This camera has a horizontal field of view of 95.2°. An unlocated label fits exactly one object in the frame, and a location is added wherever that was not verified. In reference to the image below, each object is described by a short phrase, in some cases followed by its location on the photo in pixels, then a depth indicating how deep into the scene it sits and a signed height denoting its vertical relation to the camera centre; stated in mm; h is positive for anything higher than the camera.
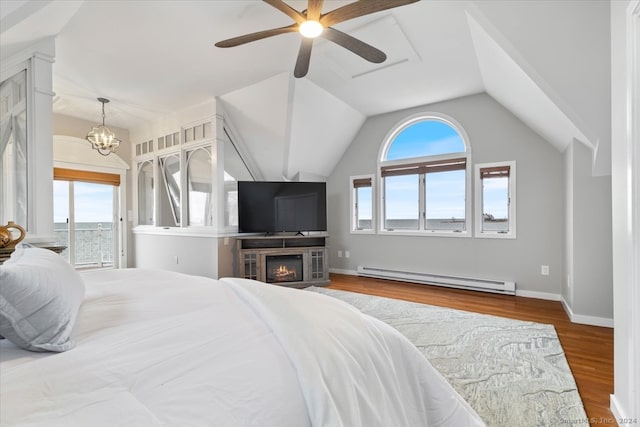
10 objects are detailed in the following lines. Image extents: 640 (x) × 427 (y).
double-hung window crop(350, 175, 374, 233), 5281 +160
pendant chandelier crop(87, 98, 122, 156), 4121 +1090
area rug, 1655 -1114
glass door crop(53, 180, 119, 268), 4805 -124
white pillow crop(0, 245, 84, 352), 780 -267
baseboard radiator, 3996 -1036
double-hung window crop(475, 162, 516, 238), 4016 +170
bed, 619 -384
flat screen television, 4668 +116
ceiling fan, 1933 +1374
